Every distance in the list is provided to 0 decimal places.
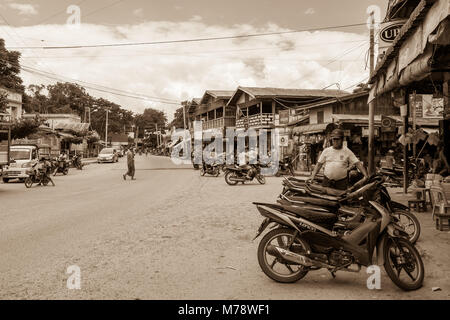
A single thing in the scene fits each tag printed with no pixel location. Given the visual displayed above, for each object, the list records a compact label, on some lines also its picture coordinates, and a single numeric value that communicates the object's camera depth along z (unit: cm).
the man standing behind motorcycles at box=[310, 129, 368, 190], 798
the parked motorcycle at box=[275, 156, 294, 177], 2689
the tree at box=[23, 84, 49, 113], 7862
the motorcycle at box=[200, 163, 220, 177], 2584
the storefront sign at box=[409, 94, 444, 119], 2193
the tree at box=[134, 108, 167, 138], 13275
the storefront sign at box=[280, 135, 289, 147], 3719
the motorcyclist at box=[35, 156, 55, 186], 1923
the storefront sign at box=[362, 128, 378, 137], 2503
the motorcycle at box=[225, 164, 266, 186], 2021
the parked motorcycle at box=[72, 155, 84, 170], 3475
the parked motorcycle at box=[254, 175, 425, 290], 503
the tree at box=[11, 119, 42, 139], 2662
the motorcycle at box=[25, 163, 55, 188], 1883
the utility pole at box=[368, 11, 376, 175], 1789
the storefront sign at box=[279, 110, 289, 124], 3634
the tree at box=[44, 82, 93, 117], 8681
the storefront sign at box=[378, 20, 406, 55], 1064
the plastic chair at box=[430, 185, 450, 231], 743
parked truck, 2167
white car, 4772
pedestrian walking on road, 2259
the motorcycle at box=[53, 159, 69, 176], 2736
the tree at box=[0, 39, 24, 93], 3631
